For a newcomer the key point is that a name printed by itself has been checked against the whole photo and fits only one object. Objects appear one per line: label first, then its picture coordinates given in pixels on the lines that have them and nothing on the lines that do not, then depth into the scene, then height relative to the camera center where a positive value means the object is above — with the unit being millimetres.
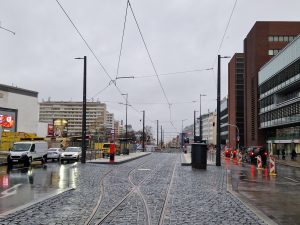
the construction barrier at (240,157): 30176 -2510
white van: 20394 -1635
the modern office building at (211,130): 109294 +1623
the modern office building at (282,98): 41987 +6785
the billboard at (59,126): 62872 +1563
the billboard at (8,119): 51463 +2543
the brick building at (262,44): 56070 +19104
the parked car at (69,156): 26312 -2288
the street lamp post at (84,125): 21818 +641
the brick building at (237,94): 72888 +11110
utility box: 18550 -1438
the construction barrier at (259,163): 20713 -2172
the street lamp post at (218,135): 20426 -79
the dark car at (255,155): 23097 -1999
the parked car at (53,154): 27473 -2217
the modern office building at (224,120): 88934 +4919
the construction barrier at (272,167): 16875 -2037
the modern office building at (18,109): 52924 +4785
